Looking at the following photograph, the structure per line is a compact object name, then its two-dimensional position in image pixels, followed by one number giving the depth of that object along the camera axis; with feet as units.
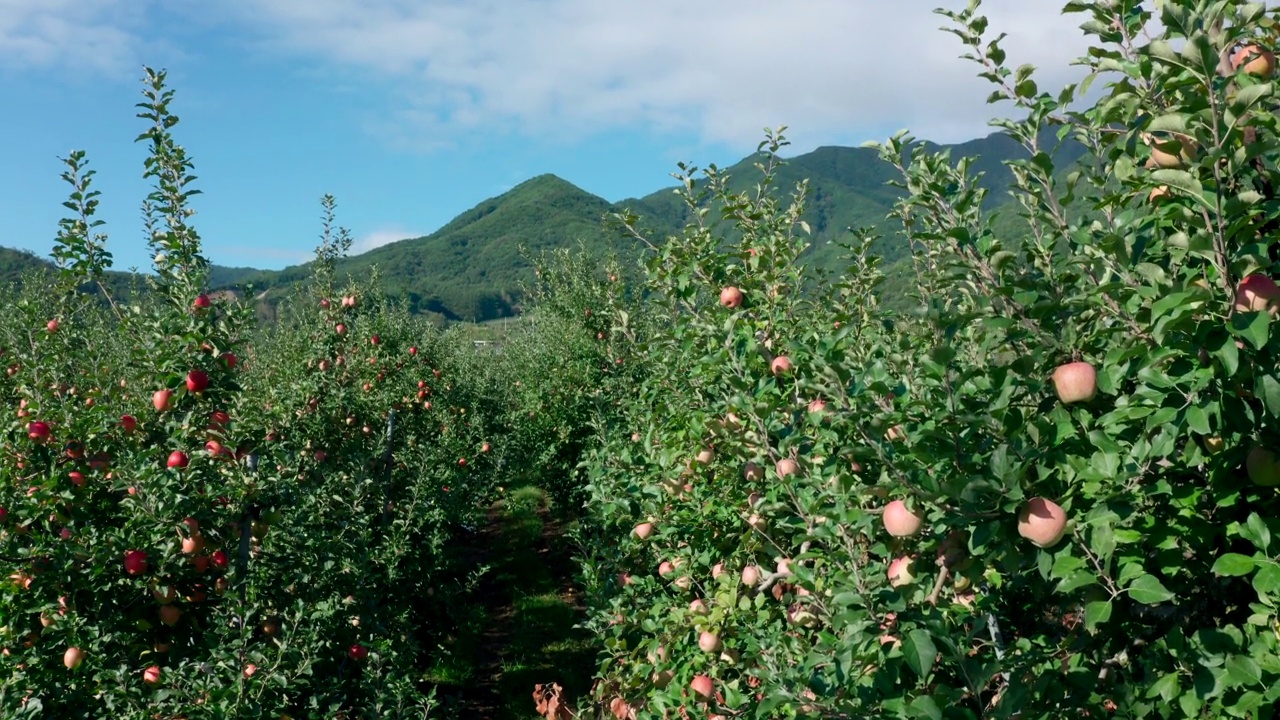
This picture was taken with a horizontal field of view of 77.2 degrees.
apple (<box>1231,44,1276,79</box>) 5.88
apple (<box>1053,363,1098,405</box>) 5.41
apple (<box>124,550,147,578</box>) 11.99
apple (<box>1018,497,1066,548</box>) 5.12
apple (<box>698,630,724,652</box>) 10.52
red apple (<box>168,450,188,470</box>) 12.75
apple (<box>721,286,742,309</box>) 12.51
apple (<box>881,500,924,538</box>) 5.92
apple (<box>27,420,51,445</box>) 12.79
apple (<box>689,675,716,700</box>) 10.12
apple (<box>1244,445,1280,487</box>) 5.03
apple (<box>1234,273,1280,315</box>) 4.81
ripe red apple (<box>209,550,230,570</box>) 13.37
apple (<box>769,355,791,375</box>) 10.09
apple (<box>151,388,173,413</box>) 12.89
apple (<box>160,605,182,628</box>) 13.00
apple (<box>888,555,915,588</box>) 7.29
